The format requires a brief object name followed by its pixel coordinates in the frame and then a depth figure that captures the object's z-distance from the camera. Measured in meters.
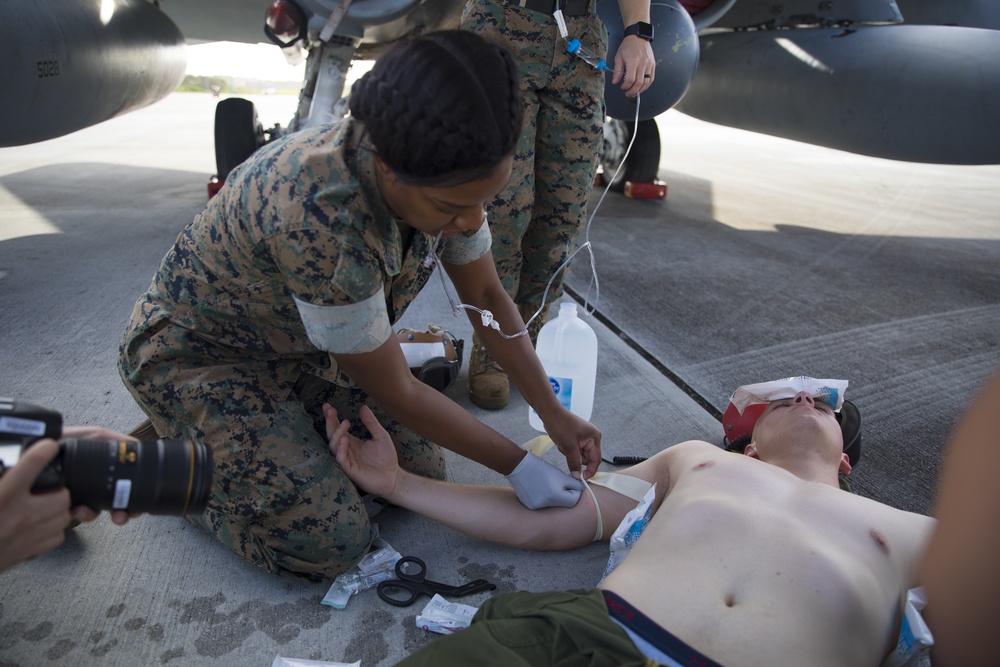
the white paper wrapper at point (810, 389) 2.00
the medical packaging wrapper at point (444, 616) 1.58
